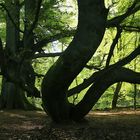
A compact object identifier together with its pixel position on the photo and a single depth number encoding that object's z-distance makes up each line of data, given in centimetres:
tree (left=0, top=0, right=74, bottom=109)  797
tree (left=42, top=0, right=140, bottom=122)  653
